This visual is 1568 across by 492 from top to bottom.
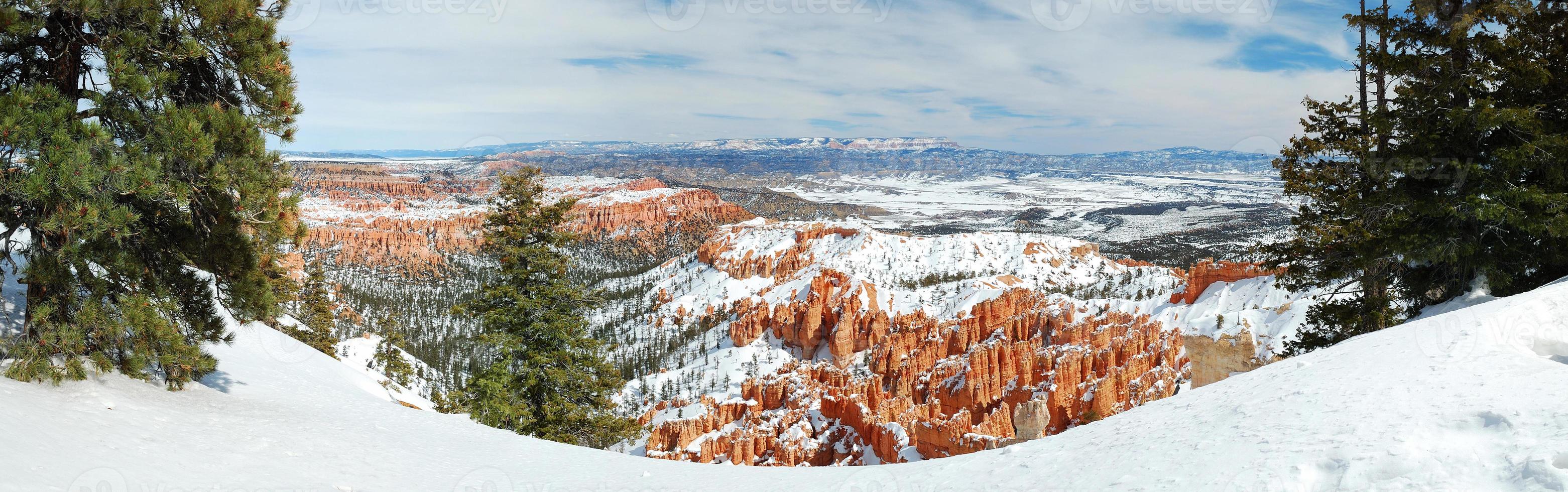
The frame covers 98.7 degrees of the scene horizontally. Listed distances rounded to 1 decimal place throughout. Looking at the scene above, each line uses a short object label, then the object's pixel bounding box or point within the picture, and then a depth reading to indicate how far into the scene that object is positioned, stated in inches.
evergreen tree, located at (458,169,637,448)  598.5
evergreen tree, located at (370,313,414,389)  1223.5
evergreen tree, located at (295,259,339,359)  1143.0
